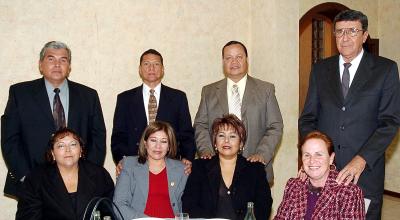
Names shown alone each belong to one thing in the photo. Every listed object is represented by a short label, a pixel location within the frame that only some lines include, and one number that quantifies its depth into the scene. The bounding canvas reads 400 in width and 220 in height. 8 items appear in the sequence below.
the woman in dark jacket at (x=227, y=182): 2.95
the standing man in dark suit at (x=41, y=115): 3.33
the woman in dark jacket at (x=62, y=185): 2.88
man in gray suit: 3.63
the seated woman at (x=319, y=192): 2.42
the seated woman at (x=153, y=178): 3.05
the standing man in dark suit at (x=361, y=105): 2.78
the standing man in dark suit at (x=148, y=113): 3.70
